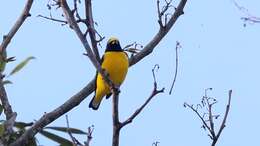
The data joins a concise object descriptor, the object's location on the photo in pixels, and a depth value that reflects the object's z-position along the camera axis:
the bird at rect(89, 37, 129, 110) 10.32
